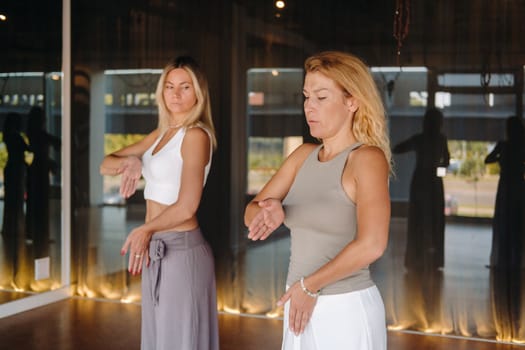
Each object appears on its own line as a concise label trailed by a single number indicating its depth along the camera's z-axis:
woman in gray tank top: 1.49
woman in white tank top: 2.31
